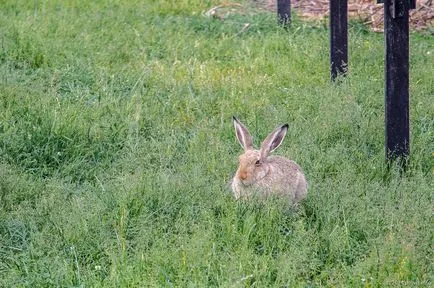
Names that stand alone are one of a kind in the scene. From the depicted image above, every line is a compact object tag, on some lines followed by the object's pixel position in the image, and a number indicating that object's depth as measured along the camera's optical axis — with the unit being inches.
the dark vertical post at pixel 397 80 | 491.5
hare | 429.5
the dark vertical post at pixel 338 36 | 657.6
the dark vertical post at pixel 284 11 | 805.2
